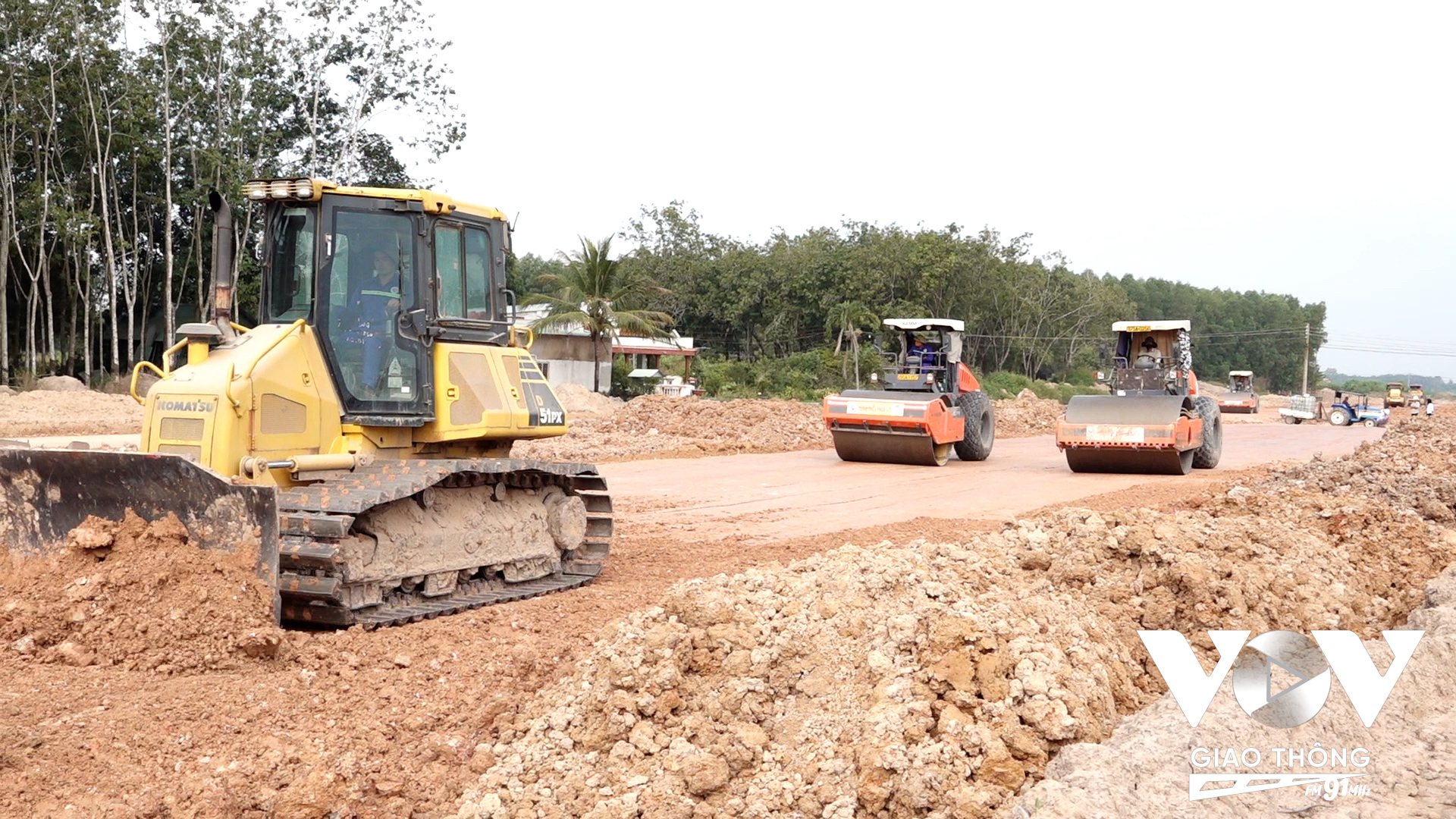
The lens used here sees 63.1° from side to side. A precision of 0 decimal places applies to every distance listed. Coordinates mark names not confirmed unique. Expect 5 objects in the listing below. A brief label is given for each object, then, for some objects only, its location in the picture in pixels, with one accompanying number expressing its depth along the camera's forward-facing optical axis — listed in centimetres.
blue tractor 4203
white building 4356
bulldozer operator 738
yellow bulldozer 642
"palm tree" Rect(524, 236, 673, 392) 3897
